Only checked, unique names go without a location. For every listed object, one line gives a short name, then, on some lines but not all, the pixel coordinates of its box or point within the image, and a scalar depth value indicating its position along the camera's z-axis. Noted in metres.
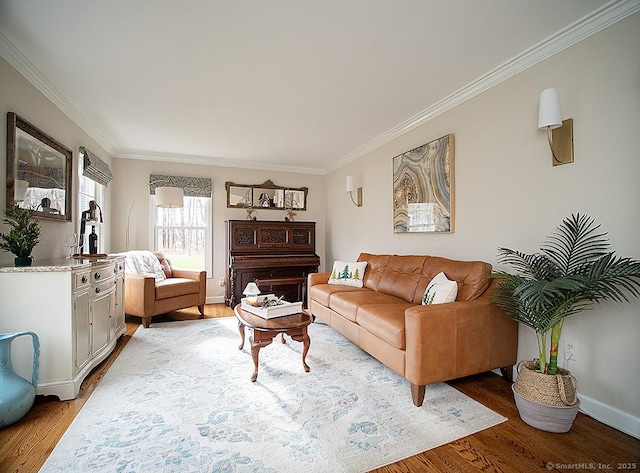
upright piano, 4.66
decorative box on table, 2.60
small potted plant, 2.10
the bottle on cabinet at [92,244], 3.14
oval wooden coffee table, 2.40
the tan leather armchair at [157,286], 3.74
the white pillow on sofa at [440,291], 2.35
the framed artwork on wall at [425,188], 3.03
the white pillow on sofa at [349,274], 3.83
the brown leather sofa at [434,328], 2.06
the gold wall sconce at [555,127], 1.97
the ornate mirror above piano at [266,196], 5.30
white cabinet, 2.05
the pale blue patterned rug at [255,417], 1.56
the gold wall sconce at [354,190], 4.52
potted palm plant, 1.66
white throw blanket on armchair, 3.97
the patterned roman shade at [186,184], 4.85
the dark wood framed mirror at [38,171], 2.26
